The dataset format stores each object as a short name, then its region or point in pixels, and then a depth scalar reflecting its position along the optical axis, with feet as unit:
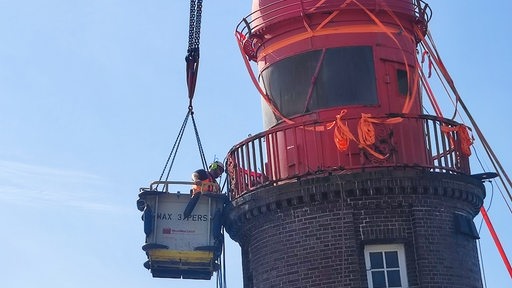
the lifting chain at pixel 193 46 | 109.91
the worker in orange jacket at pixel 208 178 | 100.99
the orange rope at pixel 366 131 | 92.38
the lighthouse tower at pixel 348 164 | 92.32
